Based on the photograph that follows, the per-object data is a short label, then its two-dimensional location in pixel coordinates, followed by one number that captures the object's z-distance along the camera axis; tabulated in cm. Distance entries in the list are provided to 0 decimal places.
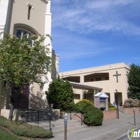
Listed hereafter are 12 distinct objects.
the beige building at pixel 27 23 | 1604
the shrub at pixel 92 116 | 1429
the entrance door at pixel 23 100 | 1698
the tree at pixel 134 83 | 3359
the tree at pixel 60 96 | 1788
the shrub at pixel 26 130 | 920
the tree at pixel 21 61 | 1062
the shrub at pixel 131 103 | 2984
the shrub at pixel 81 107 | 1526
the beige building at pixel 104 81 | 3212
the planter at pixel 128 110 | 2654
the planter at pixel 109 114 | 1873
